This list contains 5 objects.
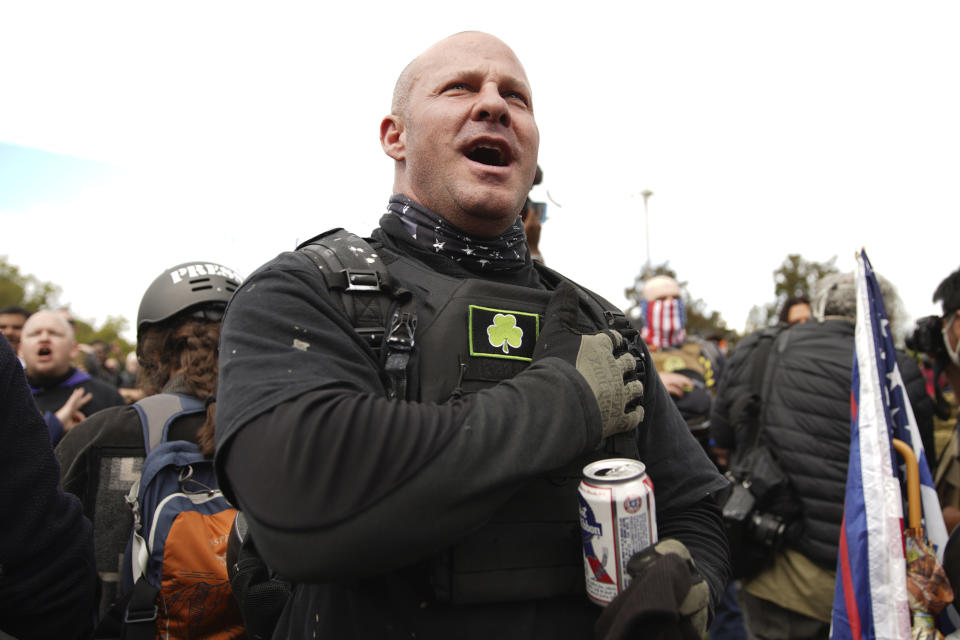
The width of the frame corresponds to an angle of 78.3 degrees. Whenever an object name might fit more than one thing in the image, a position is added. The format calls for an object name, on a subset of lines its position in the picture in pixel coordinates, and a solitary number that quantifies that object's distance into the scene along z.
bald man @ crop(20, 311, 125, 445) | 4.73
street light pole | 24.22
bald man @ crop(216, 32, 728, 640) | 1.06
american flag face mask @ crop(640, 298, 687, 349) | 5.70
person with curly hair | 2.22
